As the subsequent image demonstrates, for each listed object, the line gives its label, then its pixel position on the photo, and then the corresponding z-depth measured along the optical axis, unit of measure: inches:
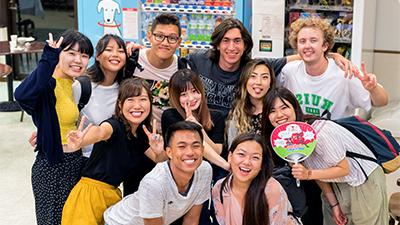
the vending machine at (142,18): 258.8
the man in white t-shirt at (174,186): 131.5
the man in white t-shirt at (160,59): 157.8
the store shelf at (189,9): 253.3
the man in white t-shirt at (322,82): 152.5
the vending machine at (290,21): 230.8
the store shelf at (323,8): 231.3
